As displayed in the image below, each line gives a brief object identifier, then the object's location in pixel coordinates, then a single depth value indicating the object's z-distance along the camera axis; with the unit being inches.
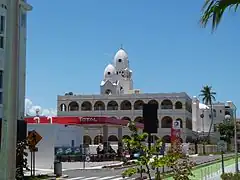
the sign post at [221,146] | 1105.3
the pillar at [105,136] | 2341.5
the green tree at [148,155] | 453.4
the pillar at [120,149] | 2170.3
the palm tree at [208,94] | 4643.2
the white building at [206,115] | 4520.2
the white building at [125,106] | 3831.2
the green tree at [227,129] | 4143.0
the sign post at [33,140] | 1146.4
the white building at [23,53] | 1602.4
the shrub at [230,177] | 761.4
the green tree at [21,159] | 1046.4
